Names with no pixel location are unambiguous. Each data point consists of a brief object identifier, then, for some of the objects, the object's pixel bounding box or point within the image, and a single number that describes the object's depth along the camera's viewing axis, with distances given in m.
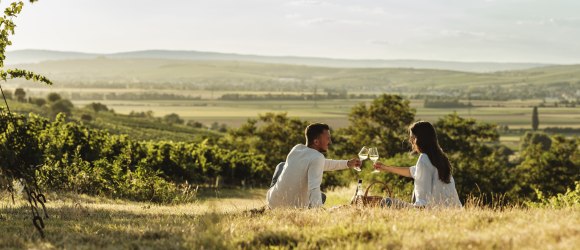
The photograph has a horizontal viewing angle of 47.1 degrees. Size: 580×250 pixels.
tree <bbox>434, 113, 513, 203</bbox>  48.25
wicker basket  9.28
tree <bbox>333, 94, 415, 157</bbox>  57.50
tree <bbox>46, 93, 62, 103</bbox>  120.06
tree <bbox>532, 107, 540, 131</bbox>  137.75
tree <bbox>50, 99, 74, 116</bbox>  97.68
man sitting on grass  9.74
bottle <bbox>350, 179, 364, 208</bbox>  9.42
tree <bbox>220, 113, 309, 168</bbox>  65.75
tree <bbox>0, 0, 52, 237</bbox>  8.18
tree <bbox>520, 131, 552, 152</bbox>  97.31
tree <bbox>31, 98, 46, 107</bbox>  111.69
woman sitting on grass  9.41
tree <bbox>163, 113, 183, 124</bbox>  124.88
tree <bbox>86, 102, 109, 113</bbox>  126.78
